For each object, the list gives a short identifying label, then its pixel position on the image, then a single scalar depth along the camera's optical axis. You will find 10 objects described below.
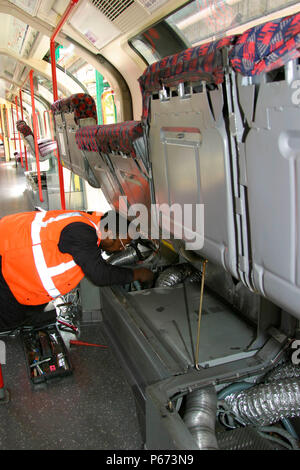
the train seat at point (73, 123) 3.43
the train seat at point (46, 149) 7.71
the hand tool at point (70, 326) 3.05
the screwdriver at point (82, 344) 2.84
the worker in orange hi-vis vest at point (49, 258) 2.39
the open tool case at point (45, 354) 2.44
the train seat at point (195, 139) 1.36
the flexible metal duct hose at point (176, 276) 2.96
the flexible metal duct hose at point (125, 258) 3.22
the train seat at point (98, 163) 2.80
